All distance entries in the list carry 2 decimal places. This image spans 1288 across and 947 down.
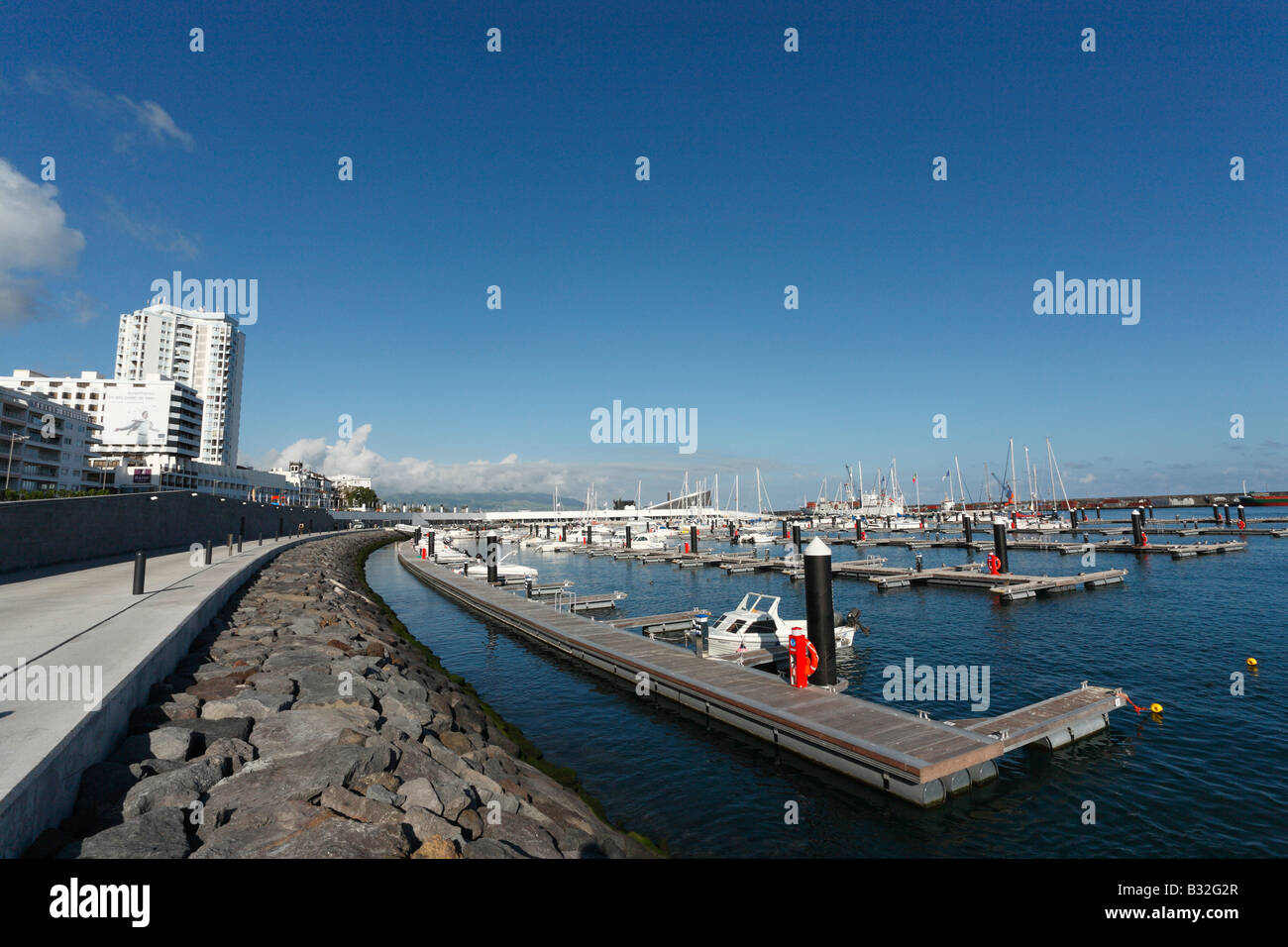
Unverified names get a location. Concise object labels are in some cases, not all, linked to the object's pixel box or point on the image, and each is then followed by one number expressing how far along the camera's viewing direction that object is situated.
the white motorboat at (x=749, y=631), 23.78
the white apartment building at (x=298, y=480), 184.38
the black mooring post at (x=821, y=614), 16.95
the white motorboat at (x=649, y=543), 89.25
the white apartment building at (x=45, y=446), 87.69
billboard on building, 127.62
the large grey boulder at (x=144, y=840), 5.88
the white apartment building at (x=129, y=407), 127.69
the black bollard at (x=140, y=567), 14.83
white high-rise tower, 178.25
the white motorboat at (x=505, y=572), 50.40
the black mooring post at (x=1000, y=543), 48.78
